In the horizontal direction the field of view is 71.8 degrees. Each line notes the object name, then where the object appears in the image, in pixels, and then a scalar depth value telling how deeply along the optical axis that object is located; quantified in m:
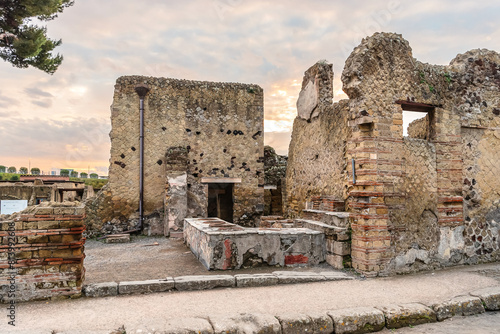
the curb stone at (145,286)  4.54
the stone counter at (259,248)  5.79
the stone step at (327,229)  5.91
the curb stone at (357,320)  3.80
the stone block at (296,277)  5.15
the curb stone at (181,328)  3.35
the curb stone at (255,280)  4.98
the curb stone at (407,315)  3.98
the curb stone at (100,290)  4.40
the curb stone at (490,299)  4.48
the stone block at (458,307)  4.20
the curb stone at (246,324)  3.49
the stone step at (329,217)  6.19
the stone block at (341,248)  5.86
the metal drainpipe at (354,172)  5.80
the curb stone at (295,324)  3.65
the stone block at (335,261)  5.87
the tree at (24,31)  9.05
